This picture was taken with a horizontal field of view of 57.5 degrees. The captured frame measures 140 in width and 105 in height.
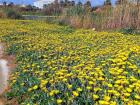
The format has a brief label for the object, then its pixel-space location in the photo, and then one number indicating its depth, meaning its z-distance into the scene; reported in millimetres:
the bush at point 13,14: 10360
